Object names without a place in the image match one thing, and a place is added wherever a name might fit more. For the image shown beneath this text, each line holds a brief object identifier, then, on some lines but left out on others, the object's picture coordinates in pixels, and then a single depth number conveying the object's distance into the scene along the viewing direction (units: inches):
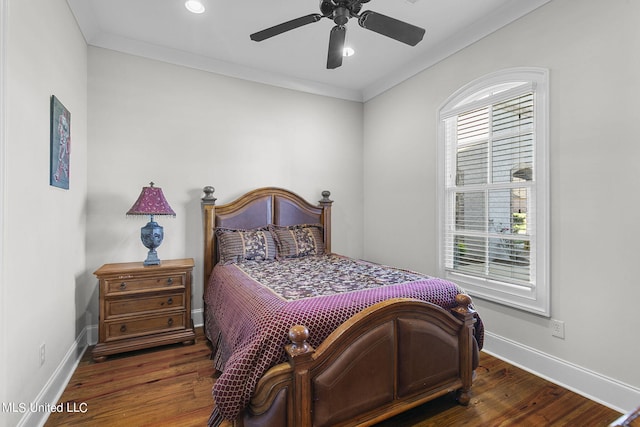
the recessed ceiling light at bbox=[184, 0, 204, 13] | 97.3
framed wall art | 78.7
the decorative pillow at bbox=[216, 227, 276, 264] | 122.0
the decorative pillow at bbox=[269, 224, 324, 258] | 131.9
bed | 56.1
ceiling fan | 75.0
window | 93.4
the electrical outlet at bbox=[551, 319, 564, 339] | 88.0
